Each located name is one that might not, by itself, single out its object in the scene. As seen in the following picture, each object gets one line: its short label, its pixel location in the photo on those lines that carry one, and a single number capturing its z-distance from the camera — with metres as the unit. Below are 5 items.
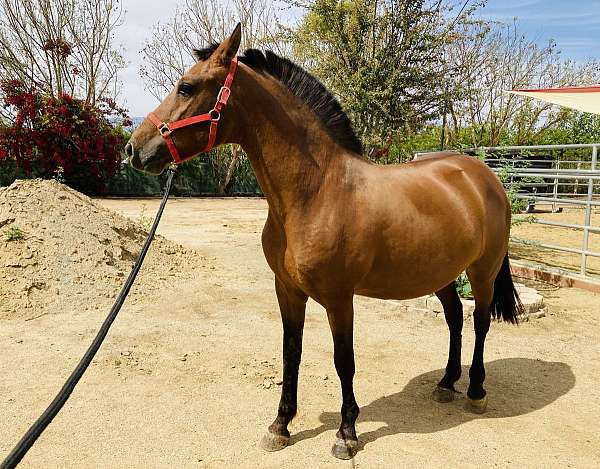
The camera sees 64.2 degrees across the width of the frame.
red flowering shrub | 16.92
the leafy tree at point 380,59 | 9.58
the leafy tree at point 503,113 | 20.14
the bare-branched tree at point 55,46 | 19.25
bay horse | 2.28
